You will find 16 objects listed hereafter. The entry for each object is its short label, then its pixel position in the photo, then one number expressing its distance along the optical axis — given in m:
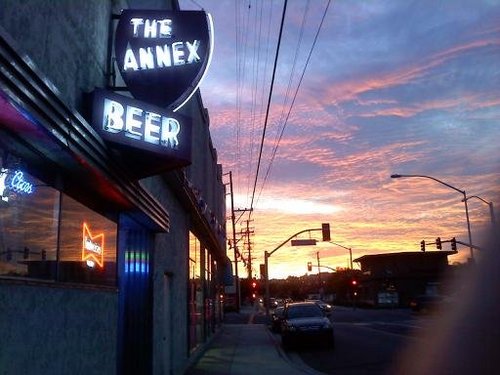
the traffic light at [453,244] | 37.00
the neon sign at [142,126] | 6.83
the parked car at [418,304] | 41.22
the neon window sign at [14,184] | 4.70
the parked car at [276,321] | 31.45
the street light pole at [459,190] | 31.89
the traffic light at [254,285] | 57.39
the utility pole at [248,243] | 81.04
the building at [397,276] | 77.00
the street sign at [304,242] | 39.47
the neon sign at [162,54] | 7.75
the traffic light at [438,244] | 40.43
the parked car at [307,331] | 21.66
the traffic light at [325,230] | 34.62
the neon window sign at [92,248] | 7.03
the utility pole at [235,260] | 54.43
